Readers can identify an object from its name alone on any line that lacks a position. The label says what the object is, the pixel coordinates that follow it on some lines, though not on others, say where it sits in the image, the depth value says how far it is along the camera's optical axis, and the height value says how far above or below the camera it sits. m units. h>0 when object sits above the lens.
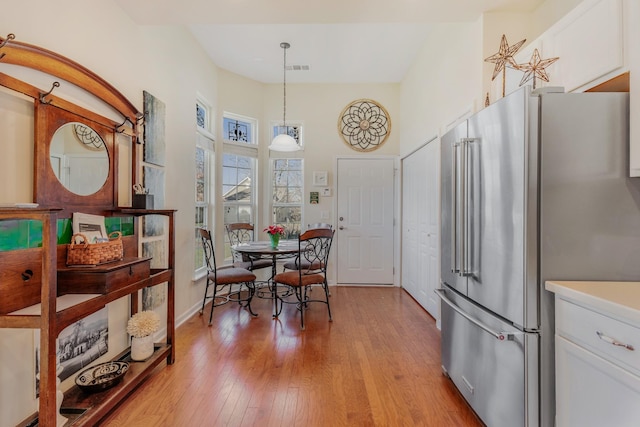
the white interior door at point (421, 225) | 3.36 -0.16
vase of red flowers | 3.50 -0.25
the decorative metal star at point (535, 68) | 1.75 +0.85
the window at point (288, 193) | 4.91 +0.31
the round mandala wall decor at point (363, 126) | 4.84 +1.39
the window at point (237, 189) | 4.42 +0.35
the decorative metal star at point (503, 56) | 1.98 +1.06
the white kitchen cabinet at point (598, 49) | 1.32 +0.81
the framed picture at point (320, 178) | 4.81 +0.55
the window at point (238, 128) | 4.47 +1.28
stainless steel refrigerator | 1.38 +0.00
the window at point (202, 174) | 3.79 +0.50
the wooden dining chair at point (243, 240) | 3.85 -0.41
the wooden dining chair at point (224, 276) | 3.22 -0.69
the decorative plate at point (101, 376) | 1.77 -1.01
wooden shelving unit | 1.24 -0.48
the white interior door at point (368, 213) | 4.81 -0.01
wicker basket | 1.67 -0.23
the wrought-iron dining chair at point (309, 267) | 3.15 -0.65
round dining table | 3.23 -0.41
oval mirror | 1.69 +0.32
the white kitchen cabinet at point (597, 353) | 1.04 -0.54
